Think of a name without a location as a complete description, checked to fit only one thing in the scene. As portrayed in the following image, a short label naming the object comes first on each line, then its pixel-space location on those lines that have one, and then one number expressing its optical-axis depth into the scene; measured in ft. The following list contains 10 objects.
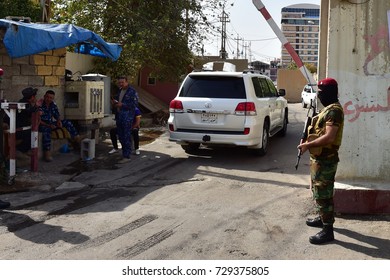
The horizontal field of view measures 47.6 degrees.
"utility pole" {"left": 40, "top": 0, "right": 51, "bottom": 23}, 40.64
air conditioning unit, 32.40
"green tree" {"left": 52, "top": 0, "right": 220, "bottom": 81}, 51.03
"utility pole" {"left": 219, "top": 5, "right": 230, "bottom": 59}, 150.35
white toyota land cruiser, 27.86
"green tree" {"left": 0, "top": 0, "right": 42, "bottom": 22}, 42.11
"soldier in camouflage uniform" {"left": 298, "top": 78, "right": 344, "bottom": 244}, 14.42
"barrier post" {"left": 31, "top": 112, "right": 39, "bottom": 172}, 24.24
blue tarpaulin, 25.05
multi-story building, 523.29
